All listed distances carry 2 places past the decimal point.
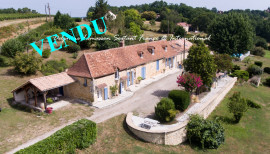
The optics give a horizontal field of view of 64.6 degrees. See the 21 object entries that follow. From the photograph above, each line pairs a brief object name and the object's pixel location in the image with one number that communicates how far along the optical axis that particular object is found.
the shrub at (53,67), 27.94
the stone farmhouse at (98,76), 20.33
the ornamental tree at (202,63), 23.27
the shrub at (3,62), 28.46
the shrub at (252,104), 25.41
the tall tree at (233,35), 41.91
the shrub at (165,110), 17.75
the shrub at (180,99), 19.92
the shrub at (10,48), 28.30
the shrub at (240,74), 33.53
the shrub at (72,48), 37.03
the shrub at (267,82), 34.99
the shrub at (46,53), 32.24
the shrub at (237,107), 20.53
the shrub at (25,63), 24.91
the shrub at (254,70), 36.59
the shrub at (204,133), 16.48
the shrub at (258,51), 59.84
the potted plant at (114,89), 22.81
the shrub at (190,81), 21.67
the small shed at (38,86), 18.78
